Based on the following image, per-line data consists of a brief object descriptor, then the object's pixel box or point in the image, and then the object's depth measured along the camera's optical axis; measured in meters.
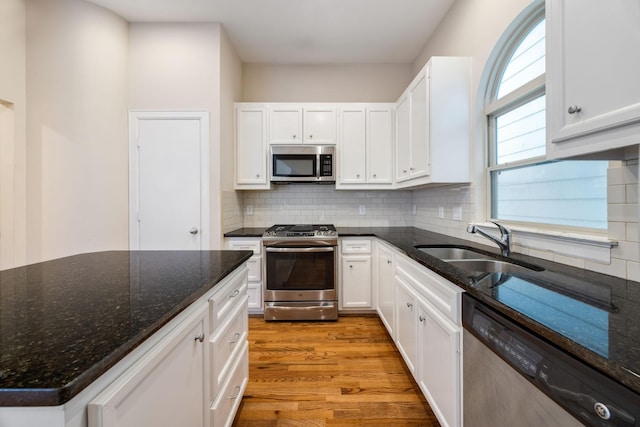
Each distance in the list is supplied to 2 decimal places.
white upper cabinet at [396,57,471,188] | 2.16
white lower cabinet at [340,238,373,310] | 2.95
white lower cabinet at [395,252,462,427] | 1.21
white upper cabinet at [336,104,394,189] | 3.22
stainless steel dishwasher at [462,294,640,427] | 0.59
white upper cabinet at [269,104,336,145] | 3.19
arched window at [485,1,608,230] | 1.36
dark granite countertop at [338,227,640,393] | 0.59
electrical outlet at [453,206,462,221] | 2.31
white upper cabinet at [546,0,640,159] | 0.79
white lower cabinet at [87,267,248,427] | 0.63
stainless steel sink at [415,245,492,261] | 1.92
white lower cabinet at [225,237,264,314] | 2.90
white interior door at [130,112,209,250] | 2.77
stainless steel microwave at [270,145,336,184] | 3.13
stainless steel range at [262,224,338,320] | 2.84
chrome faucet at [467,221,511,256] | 1.61
